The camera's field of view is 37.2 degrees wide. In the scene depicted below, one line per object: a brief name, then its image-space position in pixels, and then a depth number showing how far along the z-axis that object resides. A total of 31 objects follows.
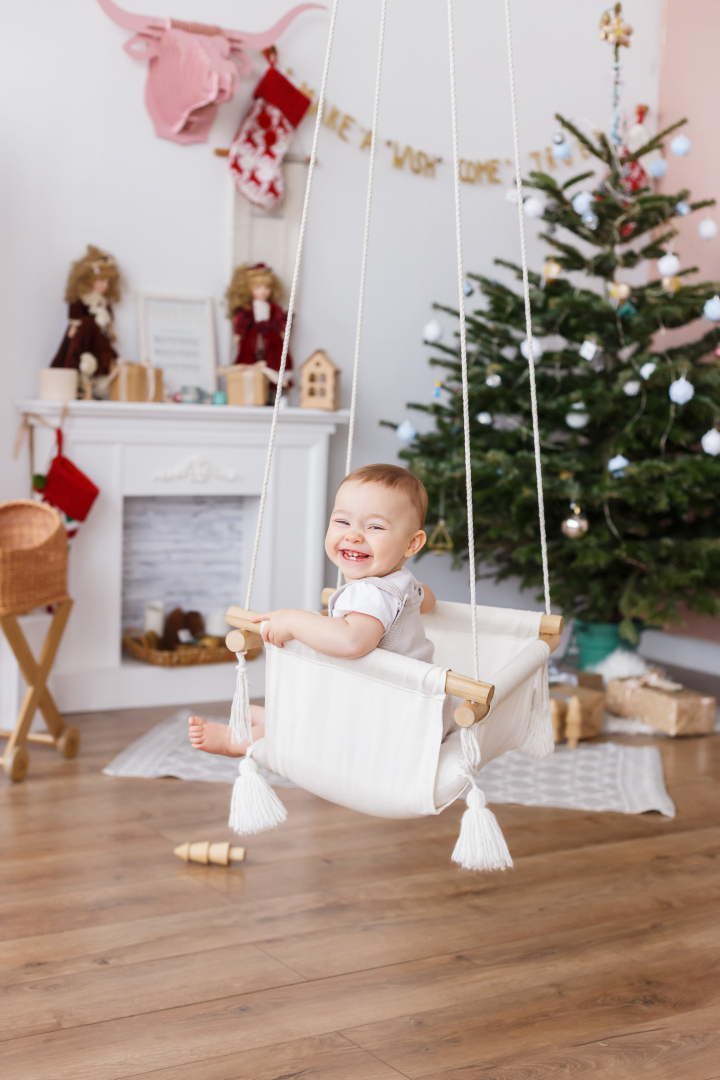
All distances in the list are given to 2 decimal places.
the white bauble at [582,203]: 3.15
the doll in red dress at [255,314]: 3.50
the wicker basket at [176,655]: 3.39
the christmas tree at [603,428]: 3.15
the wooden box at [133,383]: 3.28
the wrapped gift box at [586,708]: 3.17
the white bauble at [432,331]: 3.49
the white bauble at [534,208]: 3.21
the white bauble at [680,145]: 3.30
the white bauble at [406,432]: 3.43
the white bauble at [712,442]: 3.01
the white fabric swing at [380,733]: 1.49
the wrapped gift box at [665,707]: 3.27
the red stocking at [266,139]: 3.48
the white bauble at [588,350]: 3.15
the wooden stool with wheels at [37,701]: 2.68
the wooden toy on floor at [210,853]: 2.16
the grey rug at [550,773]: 2.65
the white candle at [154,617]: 3.51
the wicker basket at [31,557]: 2.71
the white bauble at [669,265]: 3.13
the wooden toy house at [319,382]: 3.57
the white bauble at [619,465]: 3.11
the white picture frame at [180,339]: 3.44
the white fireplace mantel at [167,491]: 3.25
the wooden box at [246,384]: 3.45
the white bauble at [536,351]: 3.27
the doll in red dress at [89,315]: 3.25
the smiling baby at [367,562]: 1.54
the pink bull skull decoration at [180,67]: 3.30
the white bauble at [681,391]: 3.00
